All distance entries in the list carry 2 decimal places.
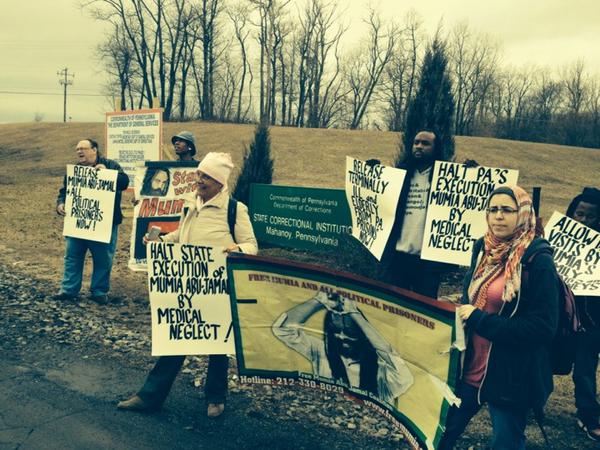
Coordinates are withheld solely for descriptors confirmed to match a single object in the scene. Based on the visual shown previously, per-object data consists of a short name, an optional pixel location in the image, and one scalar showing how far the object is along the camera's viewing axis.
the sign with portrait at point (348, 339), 3.29
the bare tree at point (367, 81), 65.12
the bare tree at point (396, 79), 65.06
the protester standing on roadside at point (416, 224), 5.46
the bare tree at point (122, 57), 63.56
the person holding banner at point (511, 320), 2.98
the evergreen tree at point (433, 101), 8.83
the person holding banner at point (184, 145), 7.74
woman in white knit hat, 4.61
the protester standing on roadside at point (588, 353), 4.65
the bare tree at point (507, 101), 69.50
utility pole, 83.44
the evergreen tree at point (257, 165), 10.93
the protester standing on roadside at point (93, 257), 7.81
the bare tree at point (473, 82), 67.38
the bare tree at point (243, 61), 65.72
